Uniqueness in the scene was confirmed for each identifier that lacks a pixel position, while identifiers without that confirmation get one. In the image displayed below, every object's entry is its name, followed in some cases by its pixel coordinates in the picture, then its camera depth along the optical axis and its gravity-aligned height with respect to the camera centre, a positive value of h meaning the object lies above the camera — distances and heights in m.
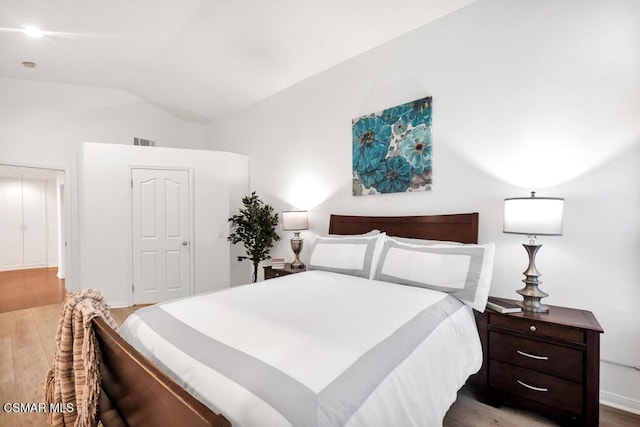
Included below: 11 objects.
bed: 0.93 -0.56
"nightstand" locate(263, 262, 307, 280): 3.56 -0.73
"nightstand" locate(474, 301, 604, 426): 1.68 -0.91
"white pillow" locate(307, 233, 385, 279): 2.59 -0.41
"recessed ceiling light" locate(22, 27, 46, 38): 3.23 +1.91
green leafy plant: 4.27 -0.27
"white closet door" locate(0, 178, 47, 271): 7.09 -0.32
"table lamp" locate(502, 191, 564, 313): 1.91 -0.10
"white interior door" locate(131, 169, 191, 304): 4.38 -0.36
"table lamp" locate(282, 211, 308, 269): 3.71 -0.19
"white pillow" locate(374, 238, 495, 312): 2.00 -0.42
